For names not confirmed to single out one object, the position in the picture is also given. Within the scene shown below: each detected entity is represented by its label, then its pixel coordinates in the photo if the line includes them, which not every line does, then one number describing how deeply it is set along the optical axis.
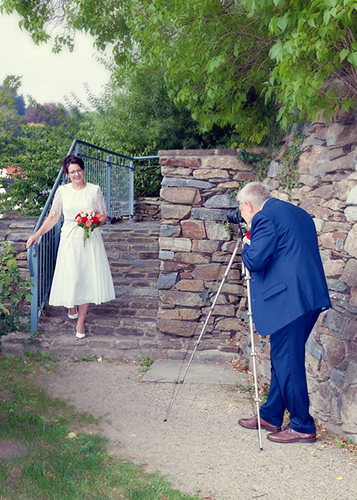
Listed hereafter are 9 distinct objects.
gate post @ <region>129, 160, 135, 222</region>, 10.64
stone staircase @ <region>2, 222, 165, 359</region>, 5.78
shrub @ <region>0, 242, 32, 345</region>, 5.94
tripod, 3.55
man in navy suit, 3.40
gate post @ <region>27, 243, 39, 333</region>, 5.71
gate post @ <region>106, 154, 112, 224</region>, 9.17
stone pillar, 5.86
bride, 5.61
